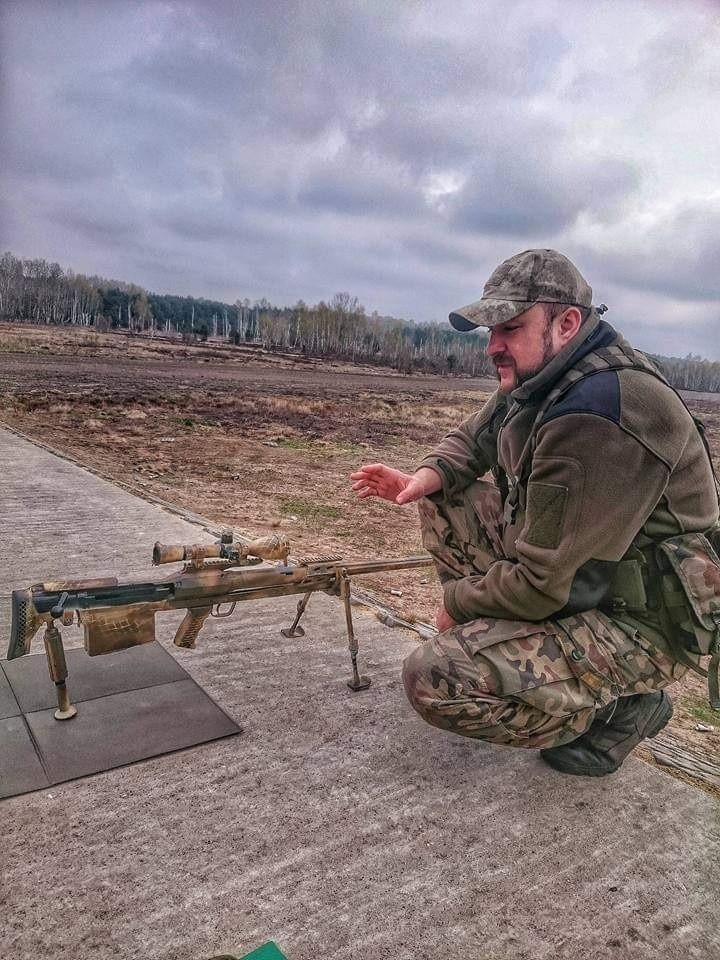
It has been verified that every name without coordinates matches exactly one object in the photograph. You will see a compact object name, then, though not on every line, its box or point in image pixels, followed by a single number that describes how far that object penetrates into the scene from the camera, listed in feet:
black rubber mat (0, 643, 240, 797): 8.14
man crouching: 7.44
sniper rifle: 7.75
